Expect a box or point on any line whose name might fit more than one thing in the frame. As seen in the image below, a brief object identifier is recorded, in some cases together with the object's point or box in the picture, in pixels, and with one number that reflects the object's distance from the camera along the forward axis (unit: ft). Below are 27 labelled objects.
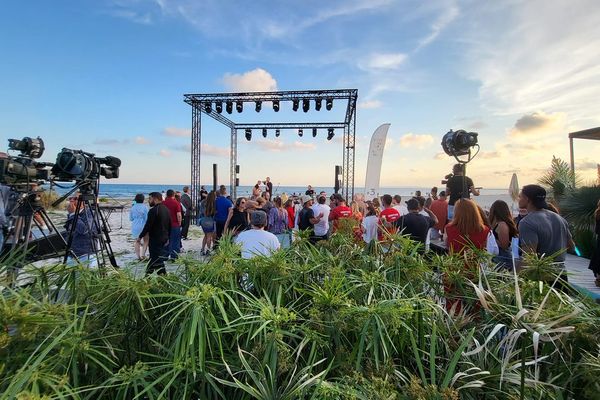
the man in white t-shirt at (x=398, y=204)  22.82
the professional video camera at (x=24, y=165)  10.50
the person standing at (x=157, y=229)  17.81
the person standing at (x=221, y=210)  24.72
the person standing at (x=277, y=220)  25.39
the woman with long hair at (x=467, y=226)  10.59
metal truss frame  44.55
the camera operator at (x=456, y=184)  18.04
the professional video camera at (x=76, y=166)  11.60
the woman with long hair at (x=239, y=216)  21.11
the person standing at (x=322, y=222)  23.50
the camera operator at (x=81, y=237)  14.31
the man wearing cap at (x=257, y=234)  10.06
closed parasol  36.04
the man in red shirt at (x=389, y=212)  16.88
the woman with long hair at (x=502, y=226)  11.28
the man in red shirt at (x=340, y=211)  19.36
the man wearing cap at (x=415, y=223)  13.88
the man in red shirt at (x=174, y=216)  22.80
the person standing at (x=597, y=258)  17.10
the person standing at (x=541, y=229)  10.12
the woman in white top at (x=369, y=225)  14.58
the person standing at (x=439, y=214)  19.75
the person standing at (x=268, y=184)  48.78
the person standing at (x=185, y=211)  32.94
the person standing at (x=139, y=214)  22.79
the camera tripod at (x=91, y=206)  12.20
